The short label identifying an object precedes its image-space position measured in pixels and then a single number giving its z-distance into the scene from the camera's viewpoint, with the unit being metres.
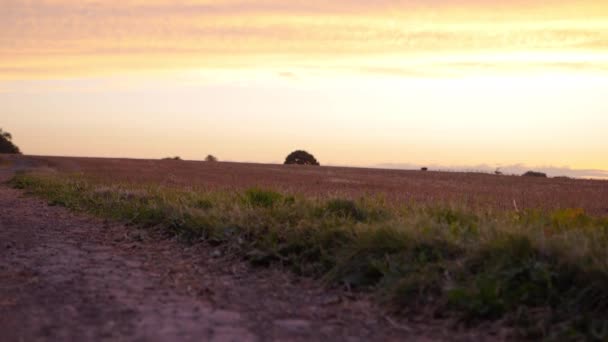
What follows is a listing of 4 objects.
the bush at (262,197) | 10.23
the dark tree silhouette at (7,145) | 74.12
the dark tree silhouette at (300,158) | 62.41
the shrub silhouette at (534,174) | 41.61
